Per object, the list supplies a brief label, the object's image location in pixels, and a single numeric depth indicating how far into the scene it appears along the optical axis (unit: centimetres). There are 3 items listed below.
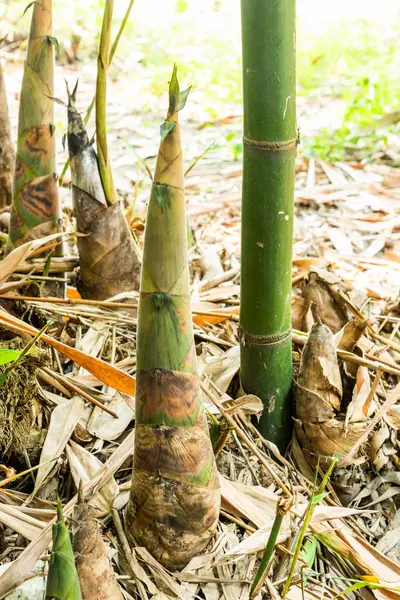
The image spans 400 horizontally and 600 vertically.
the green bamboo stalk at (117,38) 99
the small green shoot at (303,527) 77
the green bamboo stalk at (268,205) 87
